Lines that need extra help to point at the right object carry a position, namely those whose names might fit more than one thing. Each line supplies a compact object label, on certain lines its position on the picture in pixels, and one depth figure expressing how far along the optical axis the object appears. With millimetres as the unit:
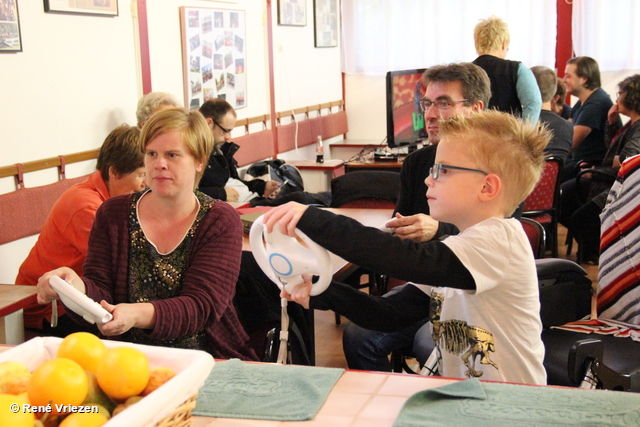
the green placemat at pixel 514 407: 1084
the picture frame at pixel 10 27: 2971
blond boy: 1453
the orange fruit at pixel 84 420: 911
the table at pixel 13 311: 2094
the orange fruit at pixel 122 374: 996
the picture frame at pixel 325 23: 6617
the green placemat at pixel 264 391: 1164
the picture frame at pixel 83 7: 3268
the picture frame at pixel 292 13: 5836
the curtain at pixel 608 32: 6754
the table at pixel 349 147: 6762
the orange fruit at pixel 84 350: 1069
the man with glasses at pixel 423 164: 2477
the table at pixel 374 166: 5200
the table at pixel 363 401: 1129
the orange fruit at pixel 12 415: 872
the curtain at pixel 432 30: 7027
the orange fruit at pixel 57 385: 960
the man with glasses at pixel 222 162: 4282
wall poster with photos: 4512
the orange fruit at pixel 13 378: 1025
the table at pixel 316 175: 5629
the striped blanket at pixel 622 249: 2236
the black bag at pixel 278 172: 5132
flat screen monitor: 5219
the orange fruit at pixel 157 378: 1014
